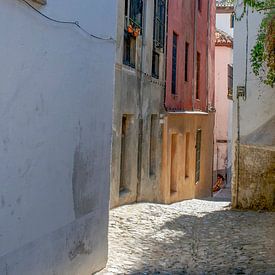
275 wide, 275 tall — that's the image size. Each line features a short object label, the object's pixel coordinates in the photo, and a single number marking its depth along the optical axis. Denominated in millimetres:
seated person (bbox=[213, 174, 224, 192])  23516
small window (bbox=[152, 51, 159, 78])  12141
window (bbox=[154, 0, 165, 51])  12102
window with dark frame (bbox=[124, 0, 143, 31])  9812
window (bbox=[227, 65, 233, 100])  22242
